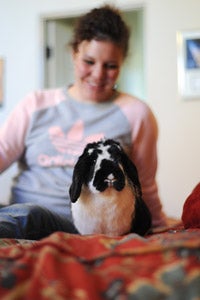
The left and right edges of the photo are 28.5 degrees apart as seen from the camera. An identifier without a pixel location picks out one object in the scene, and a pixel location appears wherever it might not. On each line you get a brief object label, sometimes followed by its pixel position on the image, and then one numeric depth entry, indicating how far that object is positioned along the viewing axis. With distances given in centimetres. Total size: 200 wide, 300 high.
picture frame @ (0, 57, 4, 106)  272
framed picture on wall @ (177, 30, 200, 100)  234
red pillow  93
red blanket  44
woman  115
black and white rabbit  81
